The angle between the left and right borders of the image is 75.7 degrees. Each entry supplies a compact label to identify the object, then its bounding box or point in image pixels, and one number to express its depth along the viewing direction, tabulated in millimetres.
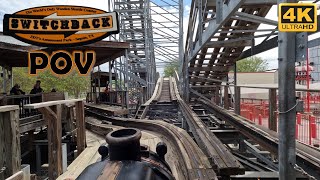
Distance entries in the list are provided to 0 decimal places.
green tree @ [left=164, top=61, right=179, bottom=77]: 62296
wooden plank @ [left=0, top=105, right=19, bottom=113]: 2535
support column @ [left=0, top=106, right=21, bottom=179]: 2685
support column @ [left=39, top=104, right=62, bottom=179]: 4017
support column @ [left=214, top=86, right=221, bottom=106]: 10194
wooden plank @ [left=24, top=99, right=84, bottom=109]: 3237
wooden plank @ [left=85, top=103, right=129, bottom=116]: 8033
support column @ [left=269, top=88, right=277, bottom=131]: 4596
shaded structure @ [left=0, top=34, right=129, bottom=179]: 2781
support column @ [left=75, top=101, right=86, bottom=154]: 5044
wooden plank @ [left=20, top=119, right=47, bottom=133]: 6439
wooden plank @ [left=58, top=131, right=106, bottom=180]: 3168
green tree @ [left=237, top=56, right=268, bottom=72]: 54258
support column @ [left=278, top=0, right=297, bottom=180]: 2378
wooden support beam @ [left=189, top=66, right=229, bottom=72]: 10095
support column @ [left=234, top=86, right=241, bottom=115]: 6322
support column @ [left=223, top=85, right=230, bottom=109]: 8051
